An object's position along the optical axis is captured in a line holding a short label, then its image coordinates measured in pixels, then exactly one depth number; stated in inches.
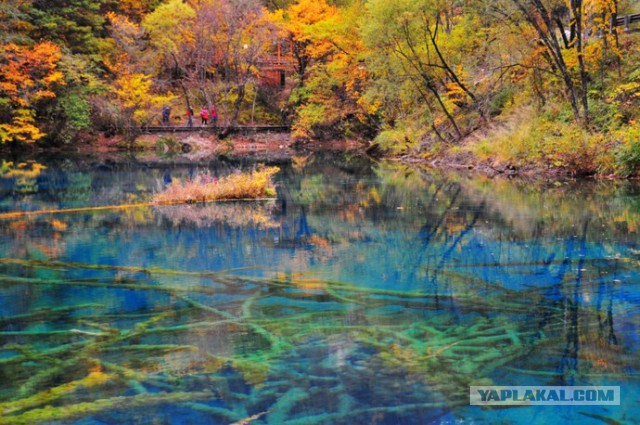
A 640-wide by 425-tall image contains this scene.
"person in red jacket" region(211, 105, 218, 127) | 1784.0
